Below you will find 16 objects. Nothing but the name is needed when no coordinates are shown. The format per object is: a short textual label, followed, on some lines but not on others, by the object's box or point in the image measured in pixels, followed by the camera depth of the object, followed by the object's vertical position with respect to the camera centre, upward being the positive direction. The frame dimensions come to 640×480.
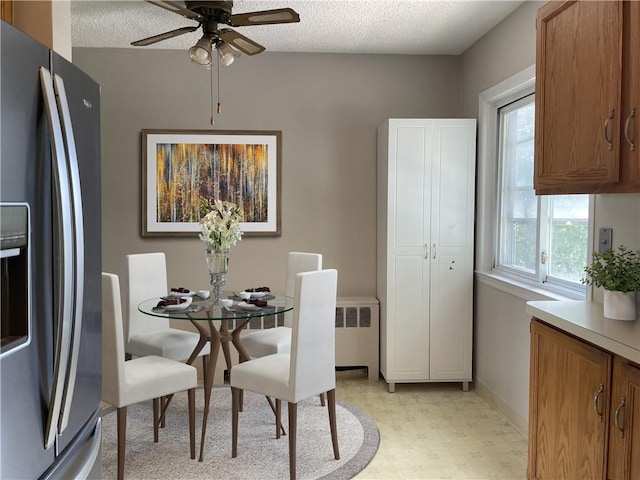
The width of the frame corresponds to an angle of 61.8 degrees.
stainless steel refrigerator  1.03 -0.09
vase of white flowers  3.26 -0.08
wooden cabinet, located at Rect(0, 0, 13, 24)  1.63 +0.66
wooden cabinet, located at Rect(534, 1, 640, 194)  1.77 +0.47
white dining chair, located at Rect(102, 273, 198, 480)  2.63 -0.79
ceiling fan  2.83 +1.04
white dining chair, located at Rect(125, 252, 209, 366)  3.41 -0.71
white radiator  4.31 -0.91
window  2.93 +0.01
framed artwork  4.36 +0.37
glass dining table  2.94 -0.51
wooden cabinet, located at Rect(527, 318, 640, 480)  1.58 -0.63
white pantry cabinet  4.00 -0.20
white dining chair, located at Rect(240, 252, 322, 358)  3.49 -0.77
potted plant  1.95 -0.23
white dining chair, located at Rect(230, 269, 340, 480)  2.69 -0.77
